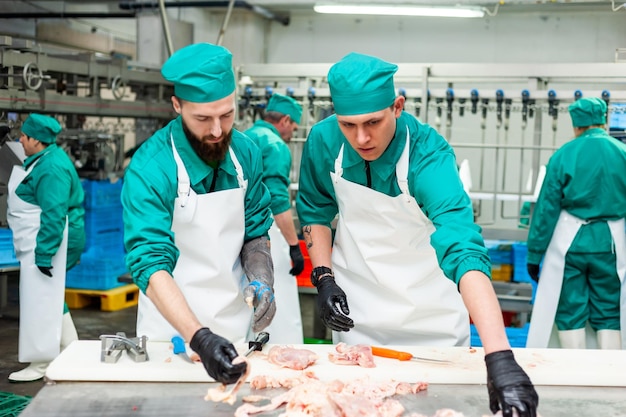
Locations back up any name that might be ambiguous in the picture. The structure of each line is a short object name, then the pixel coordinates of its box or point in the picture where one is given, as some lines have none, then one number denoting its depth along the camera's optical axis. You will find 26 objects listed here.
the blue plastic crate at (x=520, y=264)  5.66
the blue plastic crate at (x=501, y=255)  5.73
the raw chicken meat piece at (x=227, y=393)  2.04
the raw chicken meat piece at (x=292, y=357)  2.33
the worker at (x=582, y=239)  4.76
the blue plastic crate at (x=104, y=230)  7.49
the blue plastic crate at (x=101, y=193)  7.40
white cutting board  2.24
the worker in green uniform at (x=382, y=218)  2.49
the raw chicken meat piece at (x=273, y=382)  2.19
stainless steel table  2.03
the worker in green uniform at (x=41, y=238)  5.25
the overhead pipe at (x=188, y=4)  9.26
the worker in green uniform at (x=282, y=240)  4.92
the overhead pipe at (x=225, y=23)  8.23
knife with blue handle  2.41
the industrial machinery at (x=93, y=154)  7.37
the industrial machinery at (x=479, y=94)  5.54
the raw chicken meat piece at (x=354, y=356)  2.37
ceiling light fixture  7.84
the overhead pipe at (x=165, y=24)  7.93
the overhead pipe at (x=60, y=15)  10.70
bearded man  2.33
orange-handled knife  2.42
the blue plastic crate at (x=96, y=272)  7.45
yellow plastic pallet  7.54
